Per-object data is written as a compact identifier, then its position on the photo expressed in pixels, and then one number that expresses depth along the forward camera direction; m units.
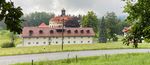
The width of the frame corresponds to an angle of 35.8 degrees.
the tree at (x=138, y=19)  15.88
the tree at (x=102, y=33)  73.88
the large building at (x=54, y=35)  64.02
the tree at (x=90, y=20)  72.41
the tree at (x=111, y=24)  78.78
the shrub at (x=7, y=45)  53.71
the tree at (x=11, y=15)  10.59
